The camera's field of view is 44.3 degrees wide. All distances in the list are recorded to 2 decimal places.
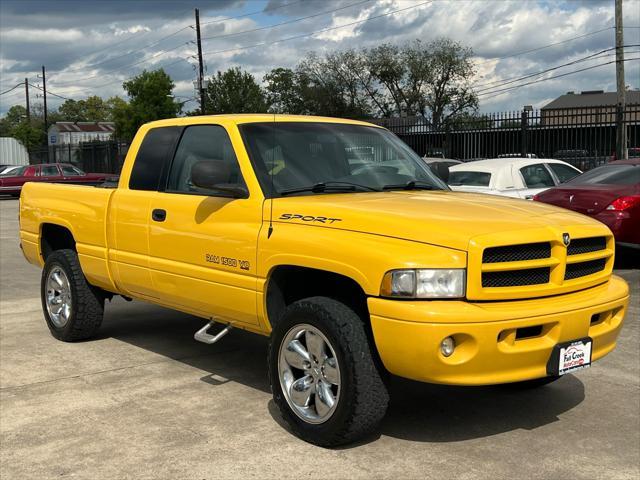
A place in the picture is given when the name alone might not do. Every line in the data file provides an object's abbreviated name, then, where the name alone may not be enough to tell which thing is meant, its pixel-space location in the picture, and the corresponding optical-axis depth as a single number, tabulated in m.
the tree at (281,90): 88.44
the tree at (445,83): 82.19
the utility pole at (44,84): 69.12
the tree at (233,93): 81.31
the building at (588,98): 87.19
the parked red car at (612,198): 10.24
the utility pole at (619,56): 24.53
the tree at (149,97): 62.19
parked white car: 12.23
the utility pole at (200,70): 40.23
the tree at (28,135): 66.69
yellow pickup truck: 3.97
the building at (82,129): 88.50
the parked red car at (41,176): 30.79
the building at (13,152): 67.75
